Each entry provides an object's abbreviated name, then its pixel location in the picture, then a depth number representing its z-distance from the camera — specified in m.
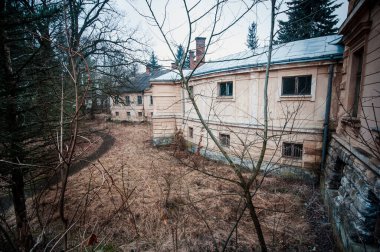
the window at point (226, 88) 10.88
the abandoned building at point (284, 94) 8.05
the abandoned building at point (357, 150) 3.96
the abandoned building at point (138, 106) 28.63
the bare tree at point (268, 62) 2.57
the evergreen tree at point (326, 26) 19.87
